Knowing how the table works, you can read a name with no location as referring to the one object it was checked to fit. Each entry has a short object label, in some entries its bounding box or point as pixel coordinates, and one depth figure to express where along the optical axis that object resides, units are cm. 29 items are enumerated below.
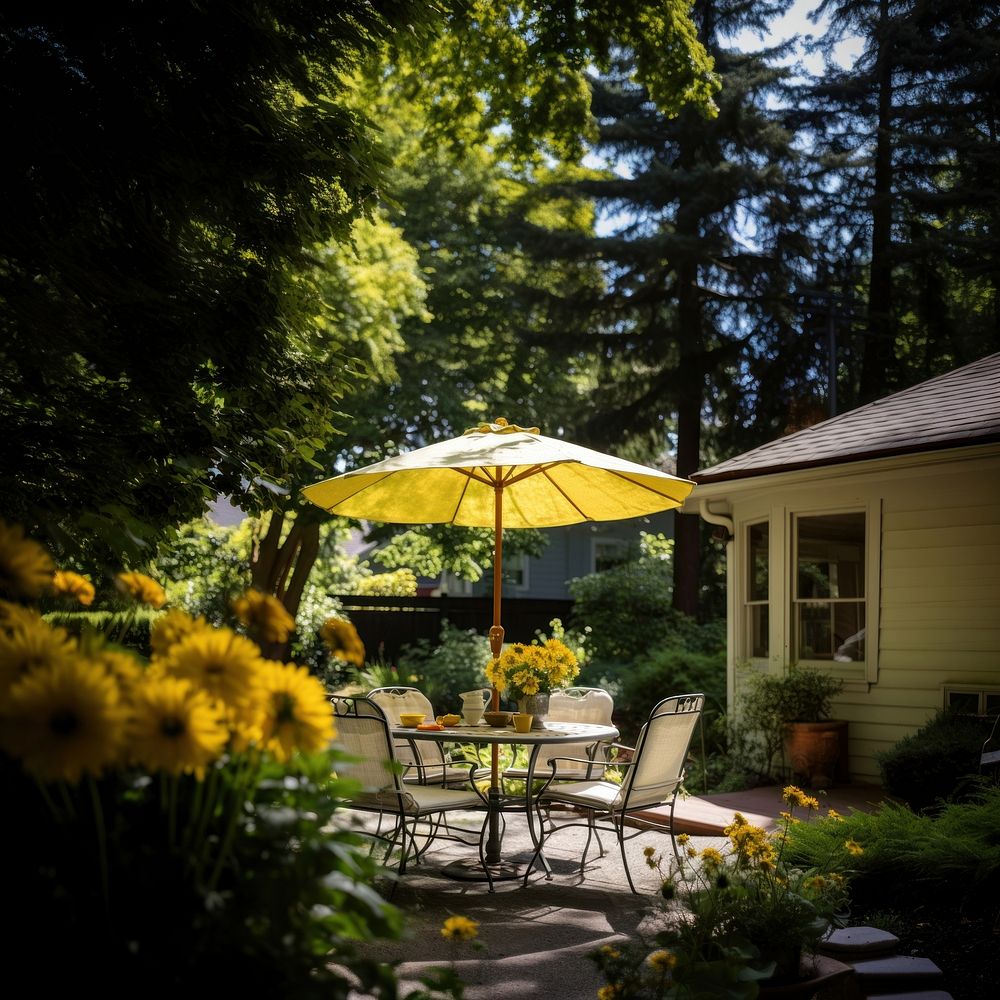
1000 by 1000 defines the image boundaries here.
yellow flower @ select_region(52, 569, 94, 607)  215
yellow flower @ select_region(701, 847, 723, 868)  337
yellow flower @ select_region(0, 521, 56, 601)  175
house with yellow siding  830
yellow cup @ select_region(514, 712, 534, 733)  591
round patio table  559
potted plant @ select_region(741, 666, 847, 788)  880
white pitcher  639
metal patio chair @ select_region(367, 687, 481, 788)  673
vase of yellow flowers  607
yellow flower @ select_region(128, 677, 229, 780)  152
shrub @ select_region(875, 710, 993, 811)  677
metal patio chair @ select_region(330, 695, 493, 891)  523
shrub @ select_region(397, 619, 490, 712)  1296
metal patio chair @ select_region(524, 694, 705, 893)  557
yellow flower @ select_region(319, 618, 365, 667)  186
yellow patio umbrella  596
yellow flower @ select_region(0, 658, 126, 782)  142
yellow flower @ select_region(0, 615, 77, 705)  154
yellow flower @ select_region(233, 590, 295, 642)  181
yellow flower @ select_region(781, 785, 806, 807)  399
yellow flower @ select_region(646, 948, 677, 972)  259
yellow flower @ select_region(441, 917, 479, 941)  235
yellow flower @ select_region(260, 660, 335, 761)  166
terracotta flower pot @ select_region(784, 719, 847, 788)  879
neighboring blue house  2736
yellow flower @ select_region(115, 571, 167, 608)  207
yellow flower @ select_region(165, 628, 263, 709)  164
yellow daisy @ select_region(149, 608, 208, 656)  195
